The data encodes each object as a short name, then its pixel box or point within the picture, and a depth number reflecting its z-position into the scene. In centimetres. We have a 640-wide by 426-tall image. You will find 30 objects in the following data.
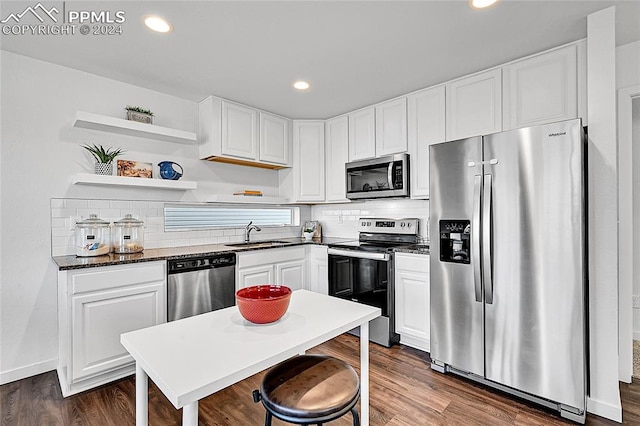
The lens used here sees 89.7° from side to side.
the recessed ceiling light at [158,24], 198
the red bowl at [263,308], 126
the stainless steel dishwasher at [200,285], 262
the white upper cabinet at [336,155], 381
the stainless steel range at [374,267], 293
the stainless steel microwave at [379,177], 320
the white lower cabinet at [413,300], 271
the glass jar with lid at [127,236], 273
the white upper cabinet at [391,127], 324
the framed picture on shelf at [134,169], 290
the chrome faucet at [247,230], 375
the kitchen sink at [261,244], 341
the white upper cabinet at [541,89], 225
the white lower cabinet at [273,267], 312
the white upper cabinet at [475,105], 261
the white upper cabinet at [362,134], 353
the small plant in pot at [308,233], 412
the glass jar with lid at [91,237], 247
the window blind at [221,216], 326
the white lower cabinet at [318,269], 355
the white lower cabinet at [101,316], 215
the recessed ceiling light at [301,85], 295
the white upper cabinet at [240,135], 327
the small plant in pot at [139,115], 285
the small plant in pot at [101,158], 267
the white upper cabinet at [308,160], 399
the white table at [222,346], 91
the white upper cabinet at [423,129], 298
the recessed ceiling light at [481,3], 184
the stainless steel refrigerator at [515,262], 186
